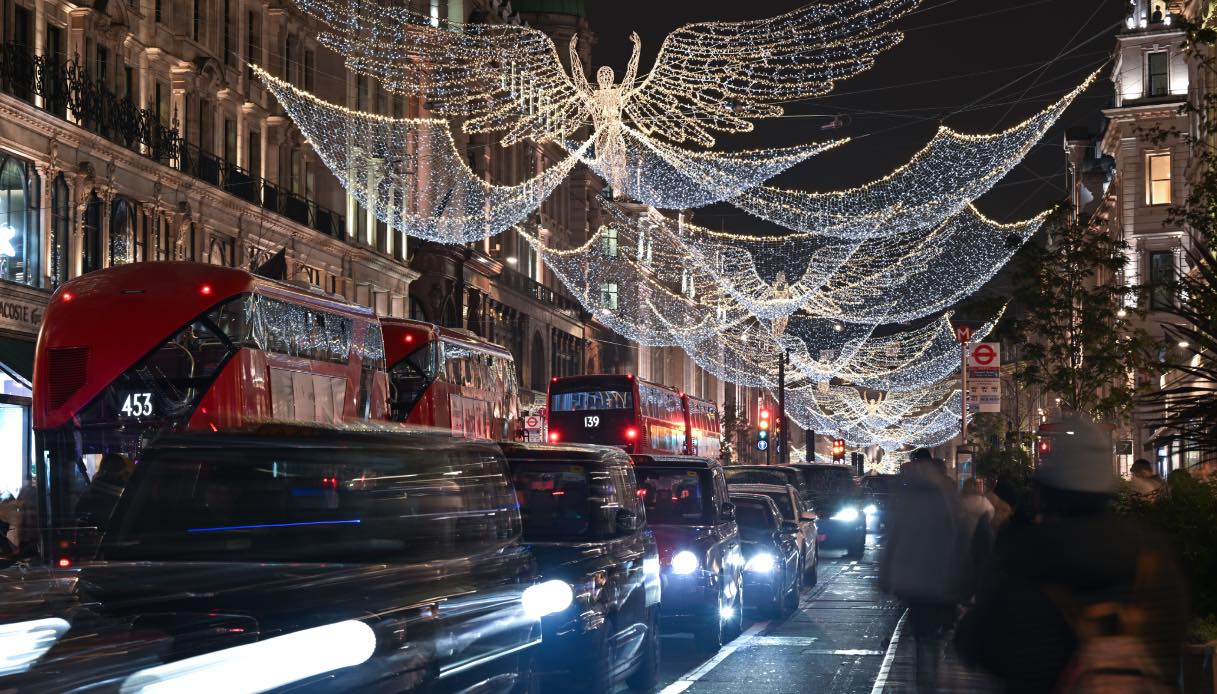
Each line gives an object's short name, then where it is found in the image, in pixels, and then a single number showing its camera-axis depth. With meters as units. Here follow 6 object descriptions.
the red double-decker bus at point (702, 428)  48.84
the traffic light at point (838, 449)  70.75
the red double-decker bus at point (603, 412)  39.84
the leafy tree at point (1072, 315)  35.09
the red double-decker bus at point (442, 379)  30.31
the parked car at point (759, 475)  29.83
